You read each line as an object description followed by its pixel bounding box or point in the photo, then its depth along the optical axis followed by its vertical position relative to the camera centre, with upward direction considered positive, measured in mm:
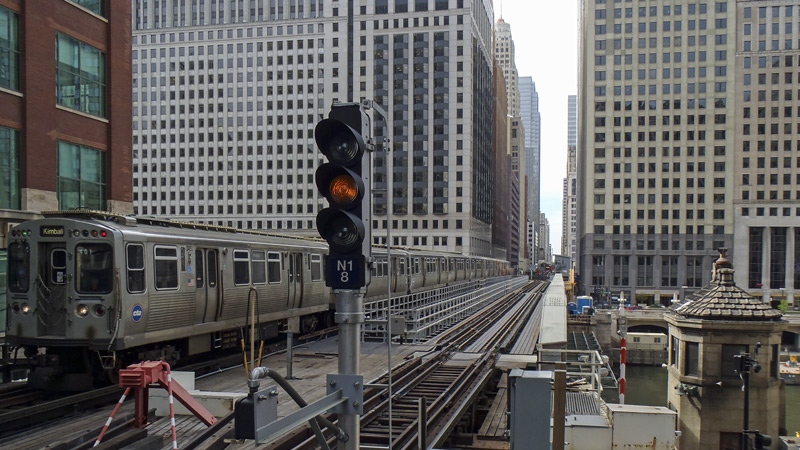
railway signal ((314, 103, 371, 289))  5184 +54
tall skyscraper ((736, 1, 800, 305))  95625 +10567
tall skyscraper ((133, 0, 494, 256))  108250 +18824
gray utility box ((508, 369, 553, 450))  6512 -1976
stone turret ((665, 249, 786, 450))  16531 -3983
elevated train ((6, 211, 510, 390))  12969 -1753
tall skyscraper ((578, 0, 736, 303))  98312 +10519
